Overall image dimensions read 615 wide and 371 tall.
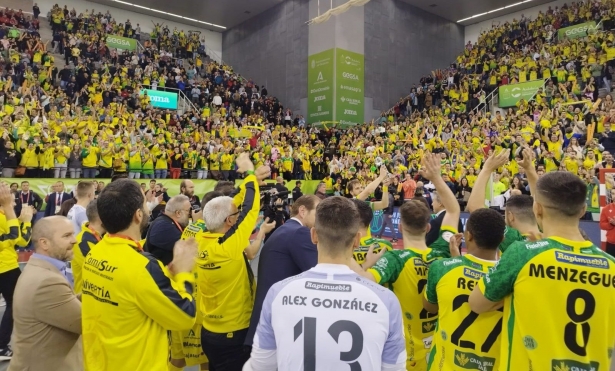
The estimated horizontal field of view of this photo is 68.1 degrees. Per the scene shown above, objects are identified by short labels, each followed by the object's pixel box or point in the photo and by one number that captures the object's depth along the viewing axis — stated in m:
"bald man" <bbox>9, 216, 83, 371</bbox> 2.73
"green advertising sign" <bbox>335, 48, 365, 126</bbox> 29.30
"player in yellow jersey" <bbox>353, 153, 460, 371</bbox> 3.22
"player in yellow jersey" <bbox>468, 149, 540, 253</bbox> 3.22
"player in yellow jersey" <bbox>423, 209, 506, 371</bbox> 2.62
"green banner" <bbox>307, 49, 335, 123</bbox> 29.39
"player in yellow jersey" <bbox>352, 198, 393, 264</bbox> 3.58
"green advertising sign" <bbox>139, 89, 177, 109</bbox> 25.58
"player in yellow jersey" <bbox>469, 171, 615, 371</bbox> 2.23
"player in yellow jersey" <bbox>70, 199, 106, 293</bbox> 4.07
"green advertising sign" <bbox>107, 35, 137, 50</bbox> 28.21
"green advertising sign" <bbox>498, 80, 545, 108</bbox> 22.67
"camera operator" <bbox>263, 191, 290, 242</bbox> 6.12
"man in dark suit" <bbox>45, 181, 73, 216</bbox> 12.34
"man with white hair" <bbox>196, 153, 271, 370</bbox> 3.62
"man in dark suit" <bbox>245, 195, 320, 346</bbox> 3.25
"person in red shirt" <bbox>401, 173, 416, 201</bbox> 16.98
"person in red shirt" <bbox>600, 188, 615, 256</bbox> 7.63
